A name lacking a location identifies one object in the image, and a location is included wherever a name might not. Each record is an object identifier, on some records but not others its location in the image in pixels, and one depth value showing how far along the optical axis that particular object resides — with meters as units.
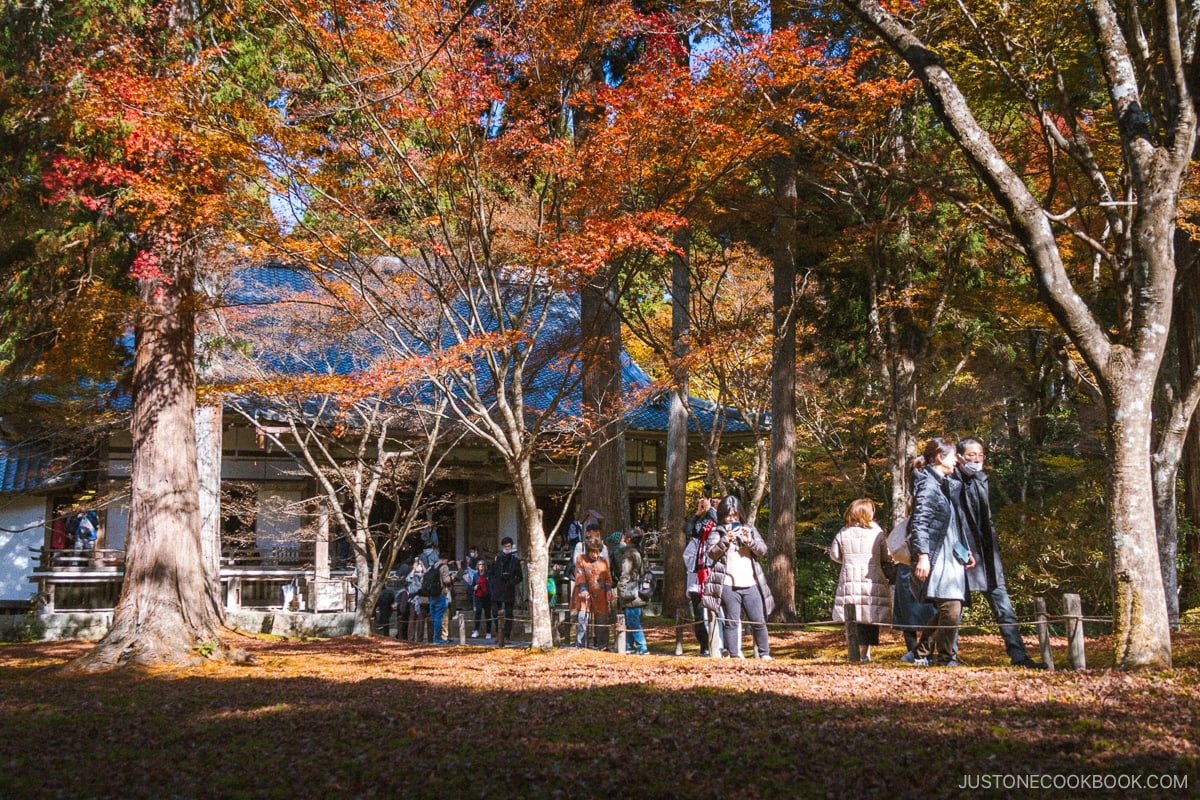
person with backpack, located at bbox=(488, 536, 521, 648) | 14.48
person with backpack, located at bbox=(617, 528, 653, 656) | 10.73
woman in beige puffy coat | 7.78
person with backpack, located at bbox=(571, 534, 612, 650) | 10.97
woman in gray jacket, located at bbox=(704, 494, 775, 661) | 8.45
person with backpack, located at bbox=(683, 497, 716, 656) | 8.78
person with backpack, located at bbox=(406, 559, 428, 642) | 15.26
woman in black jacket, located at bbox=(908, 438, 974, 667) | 6.61
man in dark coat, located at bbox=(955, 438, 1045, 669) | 6.74
